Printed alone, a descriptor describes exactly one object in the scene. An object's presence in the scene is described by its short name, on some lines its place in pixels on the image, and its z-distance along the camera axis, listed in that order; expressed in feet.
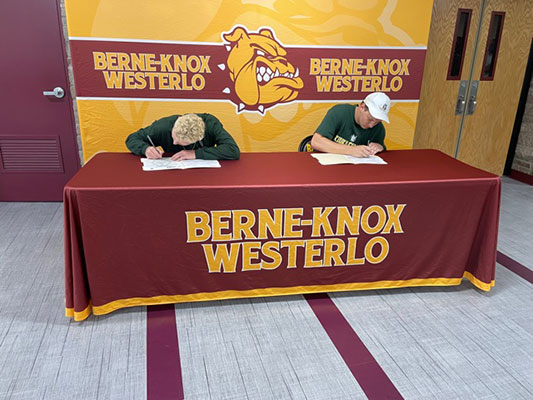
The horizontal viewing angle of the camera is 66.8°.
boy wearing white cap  8.84
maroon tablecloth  6.84
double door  13.82
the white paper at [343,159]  8.39
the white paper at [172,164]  7.60
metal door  11.07
